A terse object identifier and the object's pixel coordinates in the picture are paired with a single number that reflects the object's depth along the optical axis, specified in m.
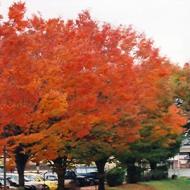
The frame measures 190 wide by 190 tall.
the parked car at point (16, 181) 41.32
